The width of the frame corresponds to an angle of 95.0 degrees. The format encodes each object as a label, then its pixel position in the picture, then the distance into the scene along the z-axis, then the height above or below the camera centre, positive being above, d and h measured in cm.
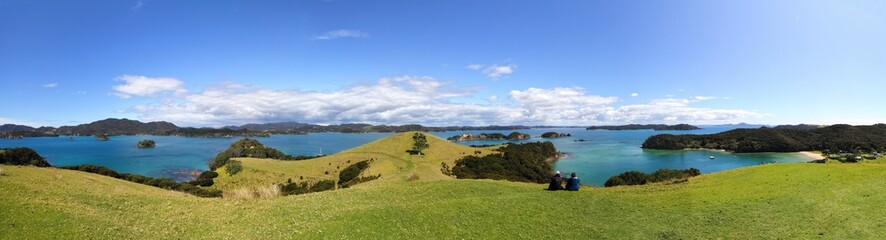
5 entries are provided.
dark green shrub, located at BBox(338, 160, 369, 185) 7026 -695
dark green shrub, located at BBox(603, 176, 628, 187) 6069 -770
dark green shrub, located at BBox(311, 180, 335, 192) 5341 -725
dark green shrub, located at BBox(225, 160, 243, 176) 7397 -606
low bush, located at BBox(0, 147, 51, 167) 5718 -317
